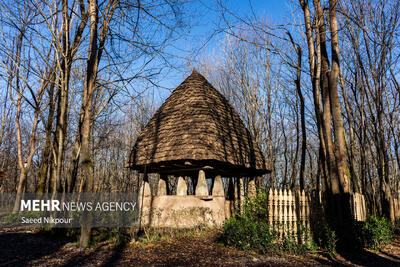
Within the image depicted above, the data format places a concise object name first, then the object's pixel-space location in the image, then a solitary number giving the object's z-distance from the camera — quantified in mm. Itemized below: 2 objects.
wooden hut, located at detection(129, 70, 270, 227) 8641
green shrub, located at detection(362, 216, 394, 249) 7117
